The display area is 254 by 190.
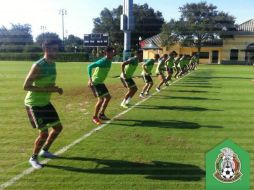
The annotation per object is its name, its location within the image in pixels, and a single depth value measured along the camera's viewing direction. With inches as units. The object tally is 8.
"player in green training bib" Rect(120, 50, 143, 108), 352.5
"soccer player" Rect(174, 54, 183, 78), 737.3
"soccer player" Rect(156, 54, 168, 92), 515.6
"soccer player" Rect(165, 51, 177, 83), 589.6
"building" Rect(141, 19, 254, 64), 657.6
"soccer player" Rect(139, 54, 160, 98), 439.2
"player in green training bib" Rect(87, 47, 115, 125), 273.4
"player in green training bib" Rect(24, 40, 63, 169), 167.9
